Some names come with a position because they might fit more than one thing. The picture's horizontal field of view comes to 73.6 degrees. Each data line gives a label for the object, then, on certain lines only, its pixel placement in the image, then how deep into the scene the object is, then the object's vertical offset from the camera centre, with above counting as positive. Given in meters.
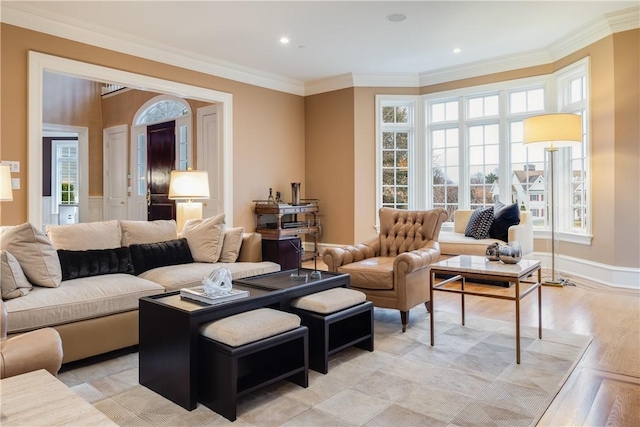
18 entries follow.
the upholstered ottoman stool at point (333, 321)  2.59 -0.70
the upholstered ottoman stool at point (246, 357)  2.07 -0.75
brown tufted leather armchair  3.36 -0.42
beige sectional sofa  2.59 -0.44
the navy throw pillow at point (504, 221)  5.31 -0.13
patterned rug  2.05 -0.97
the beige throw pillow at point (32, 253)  2.78 -0.26
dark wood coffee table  2.17 -0.64
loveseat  5.20 -0.37
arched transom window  7.00 +1.74
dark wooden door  7.07 +0.79
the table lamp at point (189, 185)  4.65 +0.31
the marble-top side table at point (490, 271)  2.68 -0.40
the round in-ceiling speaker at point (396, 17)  4.44 +2.05
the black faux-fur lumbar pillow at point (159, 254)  3.53 -0.35
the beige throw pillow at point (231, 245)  4.05 -0.31
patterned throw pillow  5.48 -0.16
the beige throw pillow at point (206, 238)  3.92 -0.23
